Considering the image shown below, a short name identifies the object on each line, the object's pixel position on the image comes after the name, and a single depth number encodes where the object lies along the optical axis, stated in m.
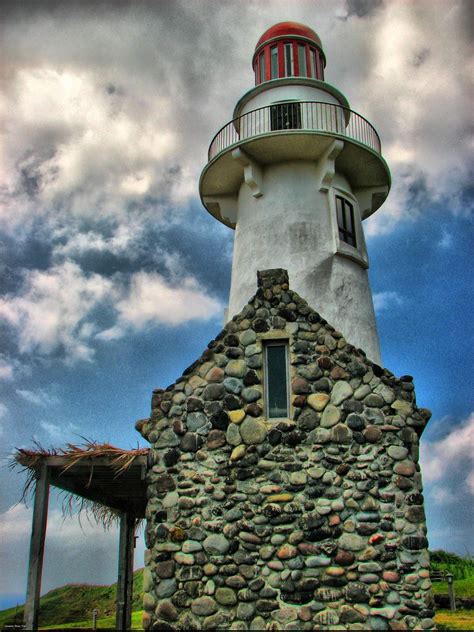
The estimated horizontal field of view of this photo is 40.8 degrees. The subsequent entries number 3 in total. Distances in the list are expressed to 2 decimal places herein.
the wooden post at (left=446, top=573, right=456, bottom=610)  14.87
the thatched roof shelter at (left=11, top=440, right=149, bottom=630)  9.69
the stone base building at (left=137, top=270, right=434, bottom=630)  7.85
